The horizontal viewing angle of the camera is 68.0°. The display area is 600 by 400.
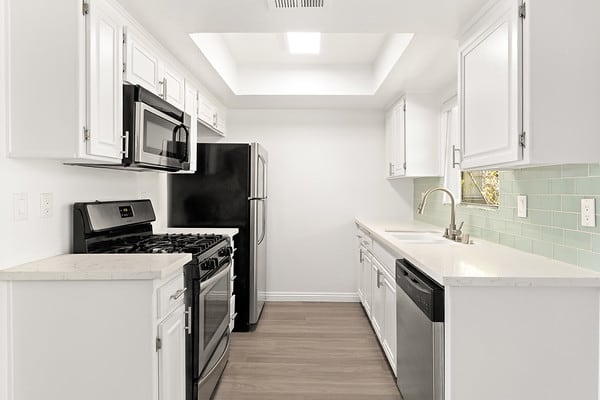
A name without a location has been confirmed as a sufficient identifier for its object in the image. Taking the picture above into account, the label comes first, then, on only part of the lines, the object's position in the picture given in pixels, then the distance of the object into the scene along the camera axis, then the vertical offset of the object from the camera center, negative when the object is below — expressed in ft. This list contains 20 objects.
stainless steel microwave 7.34 +1.22
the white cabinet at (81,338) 5.80 -1.85
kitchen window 10.11 +0.22
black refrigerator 12.95 -0.12
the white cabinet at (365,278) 13.24 -2.59
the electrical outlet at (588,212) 6.12 -0.21
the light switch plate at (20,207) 6.23 -0.14
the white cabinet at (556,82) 5.75 +1.50
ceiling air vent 7.18 +3.16
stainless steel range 7.51 -1.19
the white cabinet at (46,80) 6.06 +1.60
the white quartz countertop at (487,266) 5.68 -1.01
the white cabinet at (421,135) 13.78 +1.93
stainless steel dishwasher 6.10 -2.13
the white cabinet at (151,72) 7.61 +2.45
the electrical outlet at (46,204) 6.82 -0.11
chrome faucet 10.32 -0.79
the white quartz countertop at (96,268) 5.75 -0.97
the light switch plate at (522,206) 8.06 -0.17
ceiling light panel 11.99 +4.38
